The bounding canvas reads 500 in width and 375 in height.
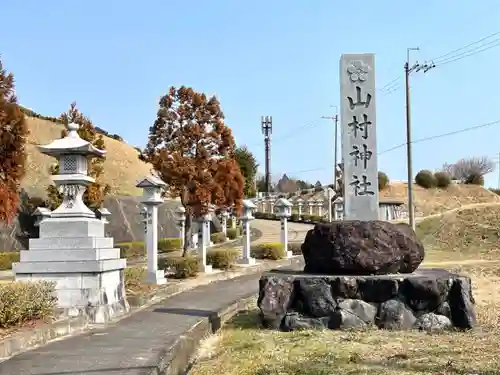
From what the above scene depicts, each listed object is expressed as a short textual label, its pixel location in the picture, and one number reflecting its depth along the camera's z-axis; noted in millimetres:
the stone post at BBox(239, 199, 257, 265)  22406
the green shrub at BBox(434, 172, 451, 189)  72625
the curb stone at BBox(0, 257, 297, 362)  7218
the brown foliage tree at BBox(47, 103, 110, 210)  29797
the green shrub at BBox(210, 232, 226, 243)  36881
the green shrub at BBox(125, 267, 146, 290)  13158
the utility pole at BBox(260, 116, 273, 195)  64363
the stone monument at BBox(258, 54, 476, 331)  8305
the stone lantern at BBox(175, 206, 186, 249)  24923
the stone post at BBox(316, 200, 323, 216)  56431
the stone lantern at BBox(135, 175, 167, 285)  14945
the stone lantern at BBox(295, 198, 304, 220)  54666
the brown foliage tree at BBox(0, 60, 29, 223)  14289
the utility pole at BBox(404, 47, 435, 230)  27797
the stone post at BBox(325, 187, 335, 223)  38719
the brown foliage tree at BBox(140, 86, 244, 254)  19172
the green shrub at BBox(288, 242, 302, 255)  28827
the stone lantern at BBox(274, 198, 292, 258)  26875
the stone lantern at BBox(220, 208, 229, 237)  40125
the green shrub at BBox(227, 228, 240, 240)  40819
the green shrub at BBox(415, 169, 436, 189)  72938
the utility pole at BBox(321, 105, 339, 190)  46431
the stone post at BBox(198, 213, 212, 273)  18781
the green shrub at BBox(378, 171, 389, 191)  71388
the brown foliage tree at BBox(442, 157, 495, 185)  77500
